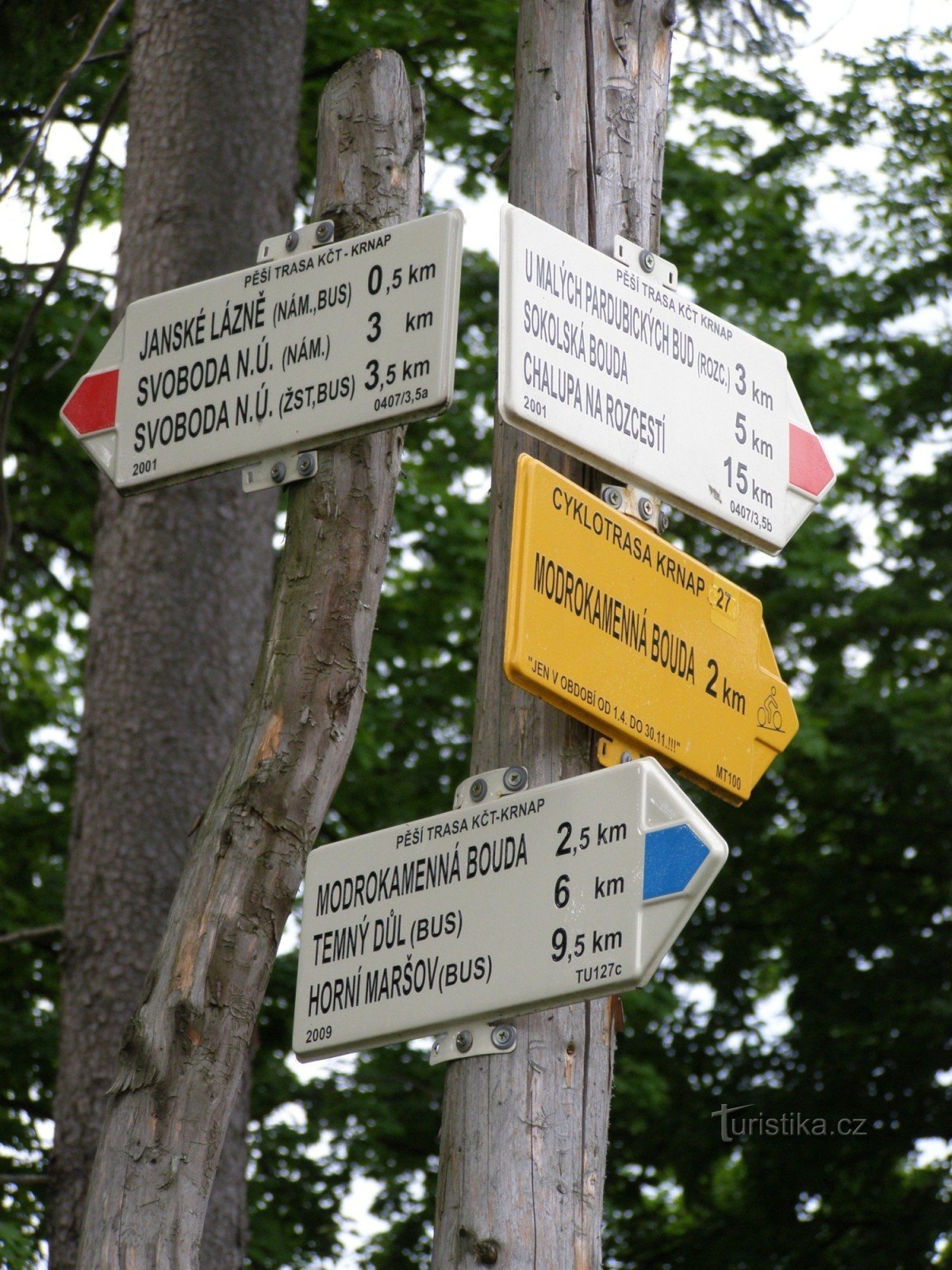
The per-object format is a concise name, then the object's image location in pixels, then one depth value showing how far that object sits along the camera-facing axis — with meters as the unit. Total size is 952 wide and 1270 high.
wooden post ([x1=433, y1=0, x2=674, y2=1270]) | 5.28
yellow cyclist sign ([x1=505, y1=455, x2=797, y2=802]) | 5.34
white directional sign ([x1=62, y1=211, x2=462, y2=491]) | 6.16
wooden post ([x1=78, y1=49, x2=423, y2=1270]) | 6.06
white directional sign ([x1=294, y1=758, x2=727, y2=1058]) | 4.81
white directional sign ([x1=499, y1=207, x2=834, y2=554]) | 5.59
